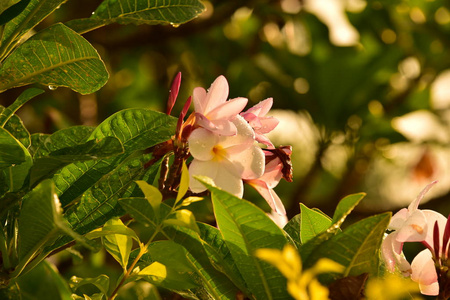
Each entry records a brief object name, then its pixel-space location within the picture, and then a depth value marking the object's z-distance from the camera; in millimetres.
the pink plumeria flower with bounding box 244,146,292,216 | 2273
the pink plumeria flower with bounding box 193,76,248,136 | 2241
